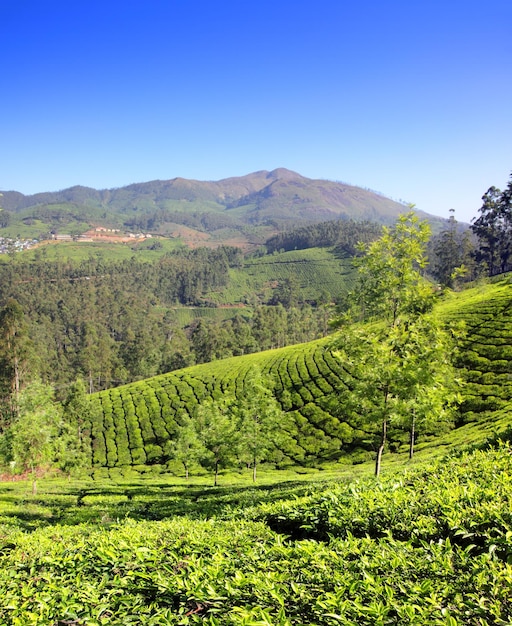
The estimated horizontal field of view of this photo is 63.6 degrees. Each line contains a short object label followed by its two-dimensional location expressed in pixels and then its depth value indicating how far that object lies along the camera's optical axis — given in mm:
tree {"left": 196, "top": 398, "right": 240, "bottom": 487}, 28031
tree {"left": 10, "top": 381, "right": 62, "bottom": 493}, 26094
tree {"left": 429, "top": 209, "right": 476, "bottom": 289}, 117312
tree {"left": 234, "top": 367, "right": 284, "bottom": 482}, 27547
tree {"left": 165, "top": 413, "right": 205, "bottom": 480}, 32094
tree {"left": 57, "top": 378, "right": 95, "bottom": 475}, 45181
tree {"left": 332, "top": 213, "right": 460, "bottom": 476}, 13516
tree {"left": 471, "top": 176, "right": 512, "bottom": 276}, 109688
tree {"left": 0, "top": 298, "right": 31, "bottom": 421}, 56000
